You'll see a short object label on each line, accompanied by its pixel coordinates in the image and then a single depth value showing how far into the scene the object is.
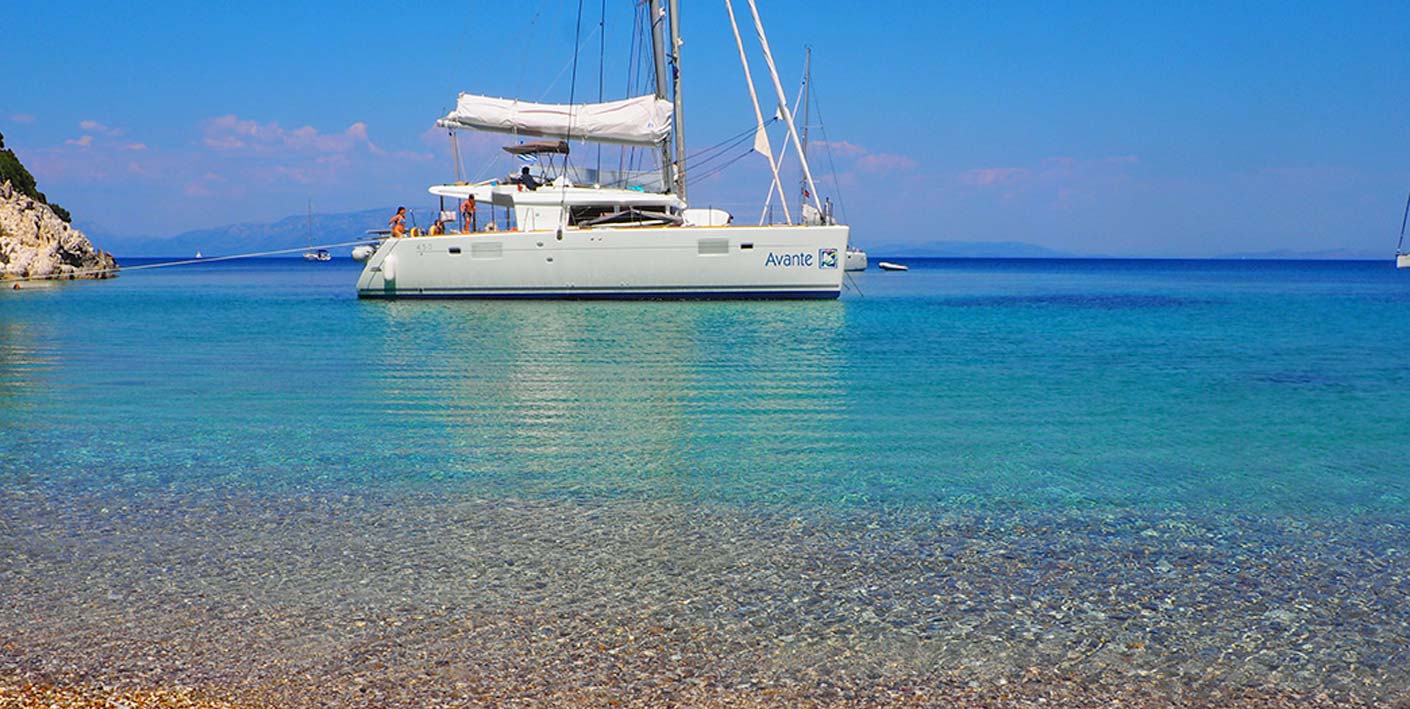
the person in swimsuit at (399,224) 32.62
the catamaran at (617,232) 30.09
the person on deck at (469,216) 31.88
